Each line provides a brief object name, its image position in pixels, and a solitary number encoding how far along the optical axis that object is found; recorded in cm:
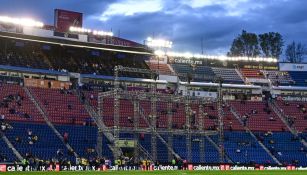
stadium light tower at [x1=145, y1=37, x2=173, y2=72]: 10188
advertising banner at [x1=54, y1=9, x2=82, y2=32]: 9369
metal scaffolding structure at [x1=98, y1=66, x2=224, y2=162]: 6700
